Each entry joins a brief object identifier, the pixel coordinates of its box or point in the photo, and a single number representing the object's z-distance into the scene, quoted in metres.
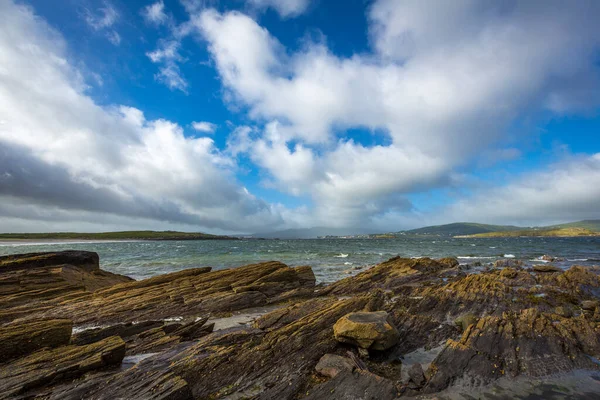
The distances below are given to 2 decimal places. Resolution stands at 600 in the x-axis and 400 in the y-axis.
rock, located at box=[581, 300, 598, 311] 22.00
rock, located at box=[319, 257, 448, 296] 30.32
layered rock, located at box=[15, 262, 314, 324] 20.98
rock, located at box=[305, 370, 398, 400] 9.86
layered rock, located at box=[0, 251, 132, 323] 22.05
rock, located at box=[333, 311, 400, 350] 13.10
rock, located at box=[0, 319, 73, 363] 11.85
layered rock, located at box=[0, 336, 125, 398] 9.92
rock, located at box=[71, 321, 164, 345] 14.64
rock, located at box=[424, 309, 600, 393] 11.54
